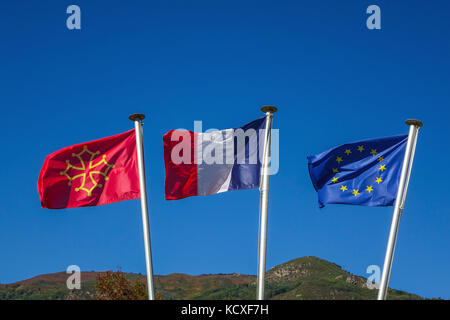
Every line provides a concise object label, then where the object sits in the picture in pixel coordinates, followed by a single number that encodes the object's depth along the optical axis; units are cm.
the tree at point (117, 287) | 6119
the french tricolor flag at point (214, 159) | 2025
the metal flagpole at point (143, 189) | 1883
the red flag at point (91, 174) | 2025
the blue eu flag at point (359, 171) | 2017
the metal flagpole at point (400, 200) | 1794
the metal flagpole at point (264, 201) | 1827
